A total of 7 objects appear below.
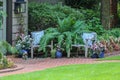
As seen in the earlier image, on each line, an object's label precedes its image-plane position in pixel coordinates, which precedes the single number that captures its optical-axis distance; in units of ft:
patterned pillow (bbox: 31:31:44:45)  53.42
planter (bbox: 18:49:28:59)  49.95
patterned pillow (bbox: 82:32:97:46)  52.36
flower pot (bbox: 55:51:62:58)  51.26
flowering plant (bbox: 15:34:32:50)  52.21
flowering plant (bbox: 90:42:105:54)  51.35
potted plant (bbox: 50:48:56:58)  51.01
